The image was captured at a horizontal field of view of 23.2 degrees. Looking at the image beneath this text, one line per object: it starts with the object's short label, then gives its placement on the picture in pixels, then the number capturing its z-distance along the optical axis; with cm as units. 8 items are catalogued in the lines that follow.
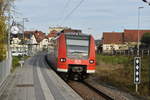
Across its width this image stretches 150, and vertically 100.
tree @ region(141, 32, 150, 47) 7228
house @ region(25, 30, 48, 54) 14526
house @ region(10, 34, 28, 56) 7546
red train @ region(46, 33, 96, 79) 2150
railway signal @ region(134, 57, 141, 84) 1598
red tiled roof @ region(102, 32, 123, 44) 9644
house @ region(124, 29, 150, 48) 9344
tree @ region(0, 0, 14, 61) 1509
